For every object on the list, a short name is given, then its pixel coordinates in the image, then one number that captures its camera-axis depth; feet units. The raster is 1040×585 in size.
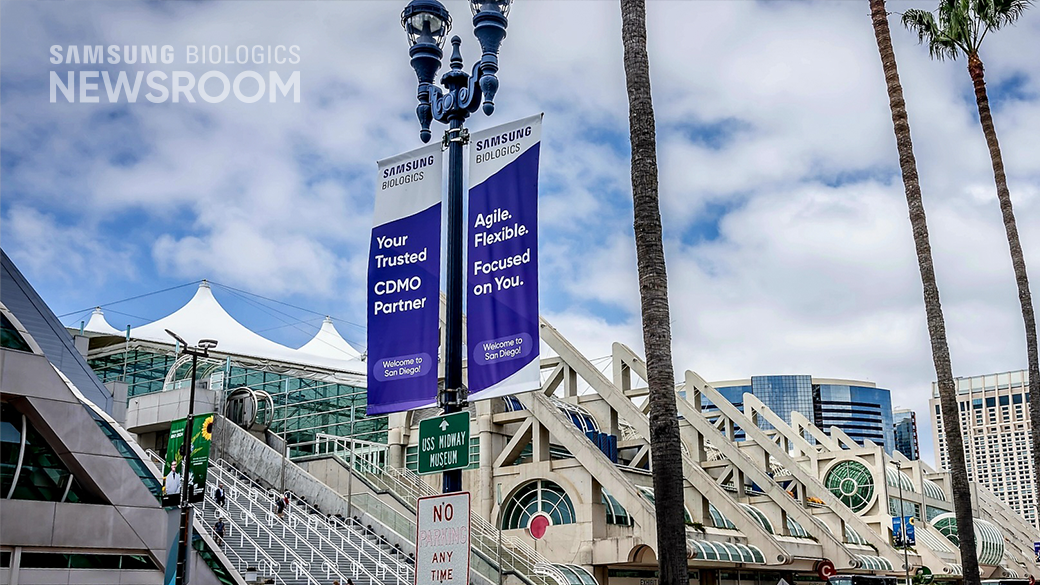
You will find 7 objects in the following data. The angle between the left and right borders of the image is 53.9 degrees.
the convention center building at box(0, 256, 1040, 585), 109.40
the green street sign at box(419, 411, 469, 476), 47.24
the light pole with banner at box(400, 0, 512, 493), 53.83
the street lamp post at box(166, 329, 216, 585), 79.30
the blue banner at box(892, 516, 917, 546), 163.75
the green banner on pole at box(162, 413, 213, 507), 82.48
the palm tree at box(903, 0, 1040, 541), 95.91
